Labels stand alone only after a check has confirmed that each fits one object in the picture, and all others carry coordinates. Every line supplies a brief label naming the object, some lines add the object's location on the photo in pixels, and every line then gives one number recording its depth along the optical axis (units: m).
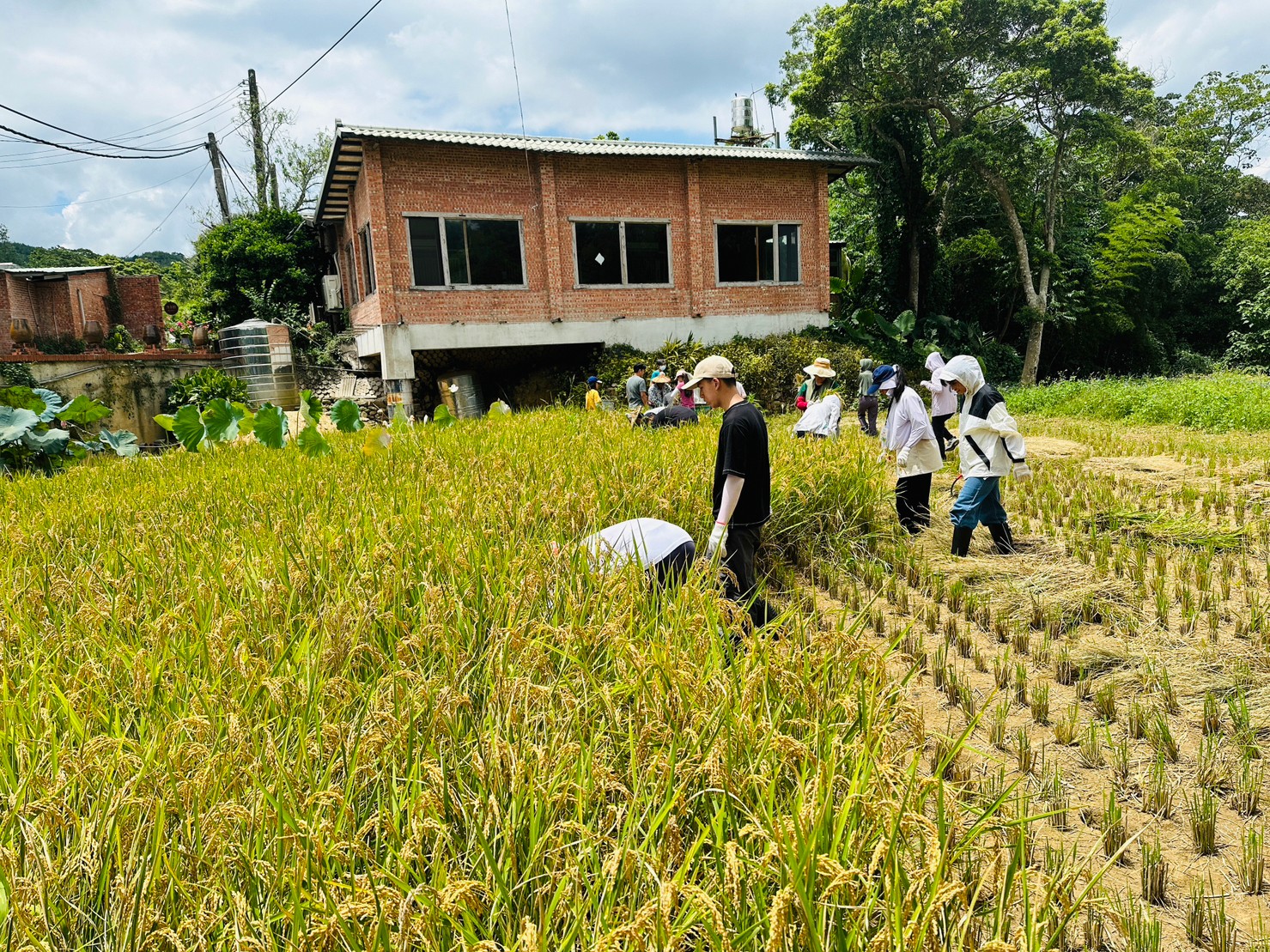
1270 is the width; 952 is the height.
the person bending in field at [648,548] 3.62
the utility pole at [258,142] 29.75
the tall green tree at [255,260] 21.53
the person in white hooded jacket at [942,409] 7.60
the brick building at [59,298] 22.58
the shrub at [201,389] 14.20
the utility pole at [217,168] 27.86
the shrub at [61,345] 22.09
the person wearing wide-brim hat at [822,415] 9.02
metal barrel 17.52
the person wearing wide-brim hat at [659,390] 12.96
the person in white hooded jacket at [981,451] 5.67
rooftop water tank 24.38
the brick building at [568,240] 15.67
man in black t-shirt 4.11
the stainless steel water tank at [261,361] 15.83
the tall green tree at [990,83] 17.88
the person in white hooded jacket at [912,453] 6.60
